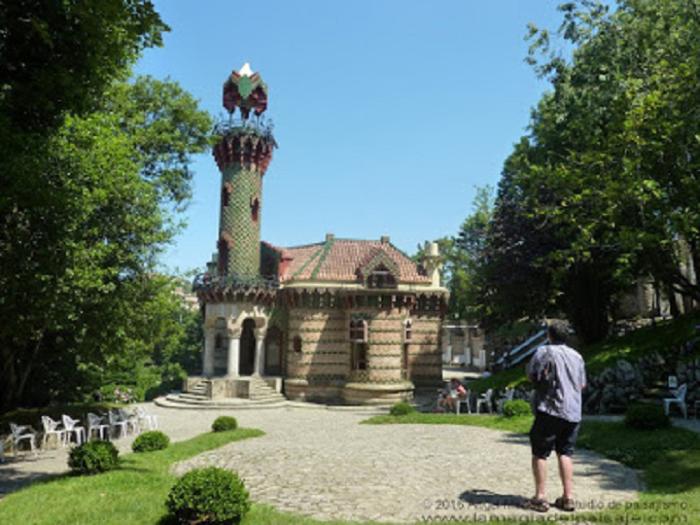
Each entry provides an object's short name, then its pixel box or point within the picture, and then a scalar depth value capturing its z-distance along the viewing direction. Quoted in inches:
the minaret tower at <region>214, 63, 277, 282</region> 1208.2
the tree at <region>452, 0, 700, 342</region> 595.5
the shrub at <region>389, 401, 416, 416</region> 825.0
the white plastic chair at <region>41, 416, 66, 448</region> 617.2
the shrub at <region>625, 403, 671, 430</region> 523.2
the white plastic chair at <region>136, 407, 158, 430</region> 773.9
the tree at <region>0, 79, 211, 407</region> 474.9
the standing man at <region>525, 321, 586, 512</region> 273.1
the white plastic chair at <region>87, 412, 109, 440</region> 664.4
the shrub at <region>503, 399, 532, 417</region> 703.7
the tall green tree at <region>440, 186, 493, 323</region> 1560.0
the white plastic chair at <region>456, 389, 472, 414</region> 840.5
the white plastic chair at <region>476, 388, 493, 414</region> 834.8
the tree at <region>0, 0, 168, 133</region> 348.5
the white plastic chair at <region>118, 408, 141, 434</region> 752.3
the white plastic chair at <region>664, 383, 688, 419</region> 611.2
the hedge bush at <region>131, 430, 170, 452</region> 561.6
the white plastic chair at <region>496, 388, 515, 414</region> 806.1
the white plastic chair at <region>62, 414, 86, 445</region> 634.8
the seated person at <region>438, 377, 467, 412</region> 853.8
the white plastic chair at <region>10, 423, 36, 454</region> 587.8
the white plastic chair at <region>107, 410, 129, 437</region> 715.7
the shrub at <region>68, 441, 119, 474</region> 447.2
